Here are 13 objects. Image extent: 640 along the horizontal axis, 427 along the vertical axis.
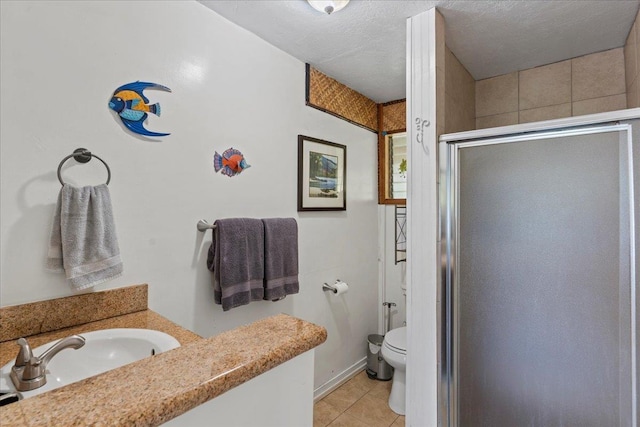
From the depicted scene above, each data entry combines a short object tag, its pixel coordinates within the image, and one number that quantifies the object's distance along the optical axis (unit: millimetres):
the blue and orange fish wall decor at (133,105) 1226
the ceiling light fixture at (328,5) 1427
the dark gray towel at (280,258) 1719
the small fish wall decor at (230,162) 1569
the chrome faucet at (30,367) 710
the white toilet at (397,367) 2098
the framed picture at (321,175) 2061
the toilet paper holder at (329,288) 2238
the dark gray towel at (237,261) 1497
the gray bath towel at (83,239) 1047
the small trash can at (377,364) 2498
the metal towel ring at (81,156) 1099
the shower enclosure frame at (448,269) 1490
